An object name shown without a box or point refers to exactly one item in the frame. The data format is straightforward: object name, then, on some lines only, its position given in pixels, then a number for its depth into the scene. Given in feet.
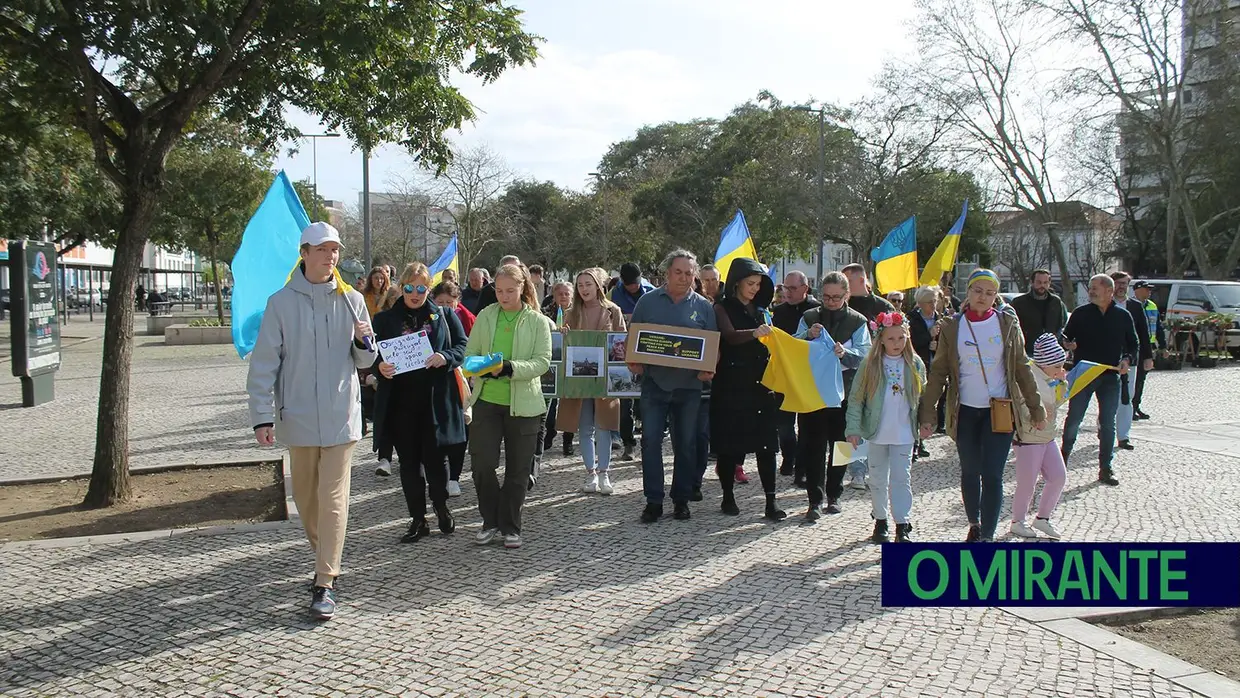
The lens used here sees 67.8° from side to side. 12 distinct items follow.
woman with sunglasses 20.98
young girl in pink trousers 20.17
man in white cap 16.24
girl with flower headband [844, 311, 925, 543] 20.33
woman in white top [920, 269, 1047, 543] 19.25
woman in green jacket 20.49
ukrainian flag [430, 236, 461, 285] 43.37
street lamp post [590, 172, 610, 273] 170.60
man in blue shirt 22.70
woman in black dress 22.74
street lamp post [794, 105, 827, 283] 114.11
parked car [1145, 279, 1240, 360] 75.10
